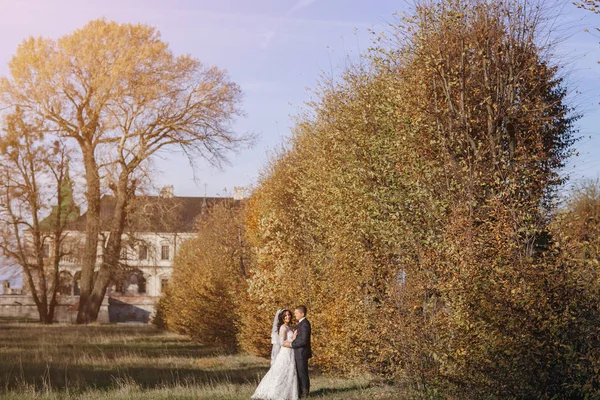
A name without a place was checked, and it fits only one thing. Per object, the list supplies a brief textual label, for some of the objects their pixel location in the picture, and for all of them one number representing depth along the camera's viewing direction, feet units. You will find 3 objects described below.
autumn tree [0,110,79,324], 182.70
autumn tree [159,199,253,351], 113.39
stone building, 164.14
